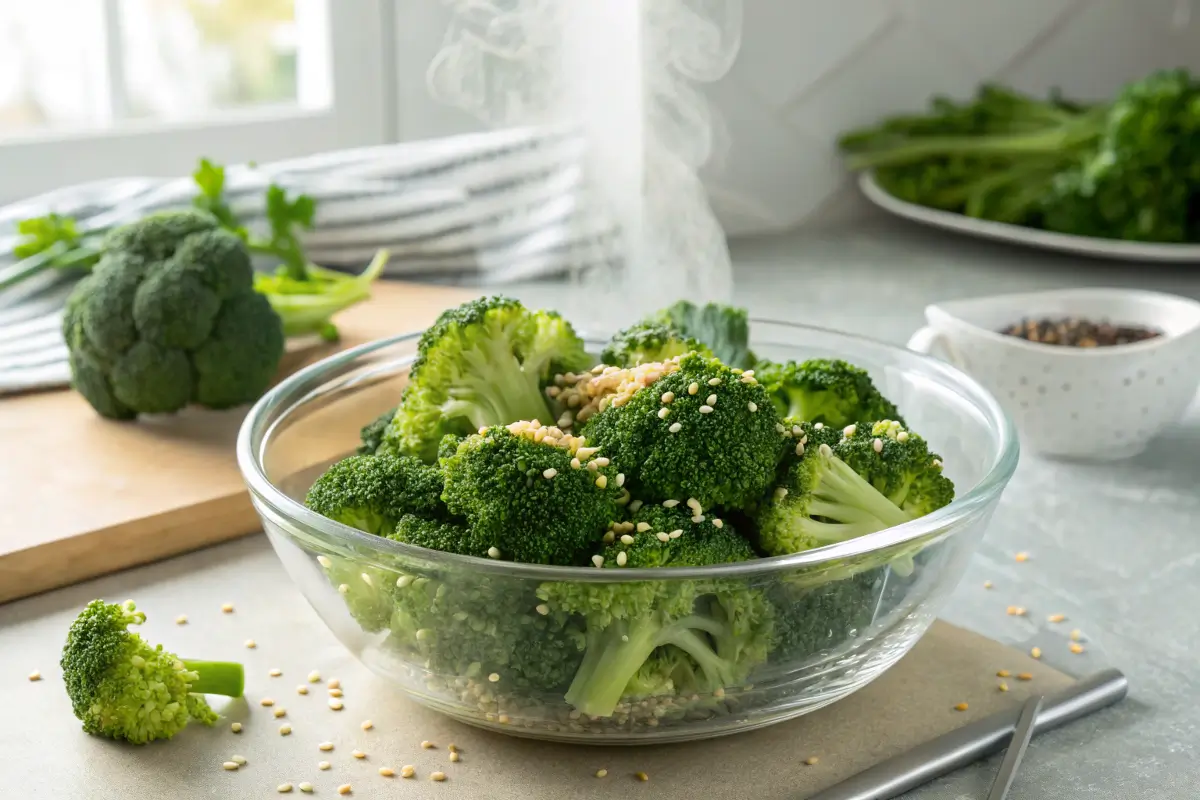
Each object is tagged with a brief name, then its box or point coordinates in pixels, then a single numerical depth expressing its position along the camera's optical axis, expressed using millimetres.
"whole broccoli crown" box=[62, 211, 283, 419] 1293
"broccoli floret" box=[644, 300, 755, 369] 1030
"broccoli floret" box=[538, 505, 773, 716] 710
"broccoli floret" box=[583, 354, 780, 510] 777
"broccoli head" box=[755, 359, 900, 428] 931
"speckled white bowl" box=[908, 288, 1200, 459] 1271
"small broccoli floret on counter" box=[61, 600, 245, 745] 817
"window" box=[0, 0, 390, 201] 1811
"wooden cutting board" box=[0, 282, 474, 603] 1050
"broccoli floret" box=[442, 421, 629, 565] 743
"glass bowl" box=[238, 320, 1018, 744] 723
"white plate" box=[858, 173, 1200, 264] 1936
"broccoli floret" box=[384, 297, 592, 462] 901
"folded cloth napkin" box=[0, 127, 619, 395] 1733
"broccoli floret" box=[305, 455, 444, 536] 810
